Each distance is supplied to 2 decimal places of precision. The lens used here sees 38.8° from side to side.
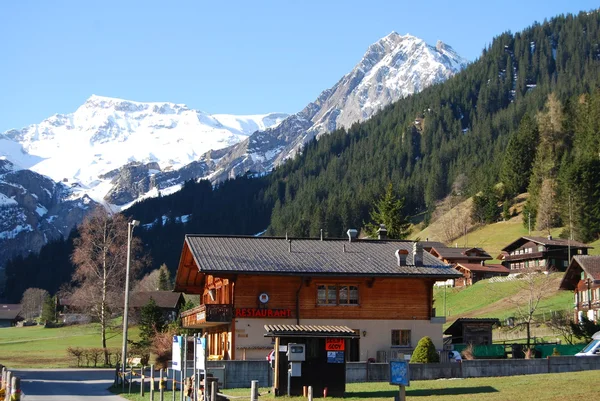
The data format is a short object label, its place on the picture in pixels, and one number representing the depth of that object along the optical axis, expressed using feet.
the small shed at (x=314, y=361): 100.37
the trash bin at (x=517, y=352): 154.44
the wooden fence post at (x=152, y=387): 99.25
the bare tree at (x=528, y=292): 231.32
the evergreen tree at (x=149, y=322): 227.81
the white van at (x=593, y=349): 133.46
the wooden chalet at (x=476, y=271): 370.53
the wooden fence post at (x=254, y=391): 75.56
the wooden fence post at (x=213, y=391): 80.33
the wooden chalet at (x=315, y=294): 151.74
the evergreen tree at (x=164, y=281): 479.82
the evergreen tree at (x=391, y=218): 303.07
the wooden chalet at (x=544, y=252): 345.92
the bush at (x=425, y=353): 130.54
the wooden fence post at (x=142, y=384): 116.26
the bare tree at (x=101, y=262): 229.25
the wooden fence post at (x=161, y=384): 94.93
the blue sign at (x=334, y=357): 101.45
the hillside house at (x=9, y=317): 622.46
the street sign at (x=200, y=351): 82.89
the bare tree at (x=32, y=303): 618.44
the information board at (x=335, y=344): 101.71
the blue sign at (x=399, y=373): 79.92
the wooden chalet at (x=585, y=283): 234.38
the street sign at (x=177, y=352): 91.15
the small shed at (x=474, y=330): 175.52
